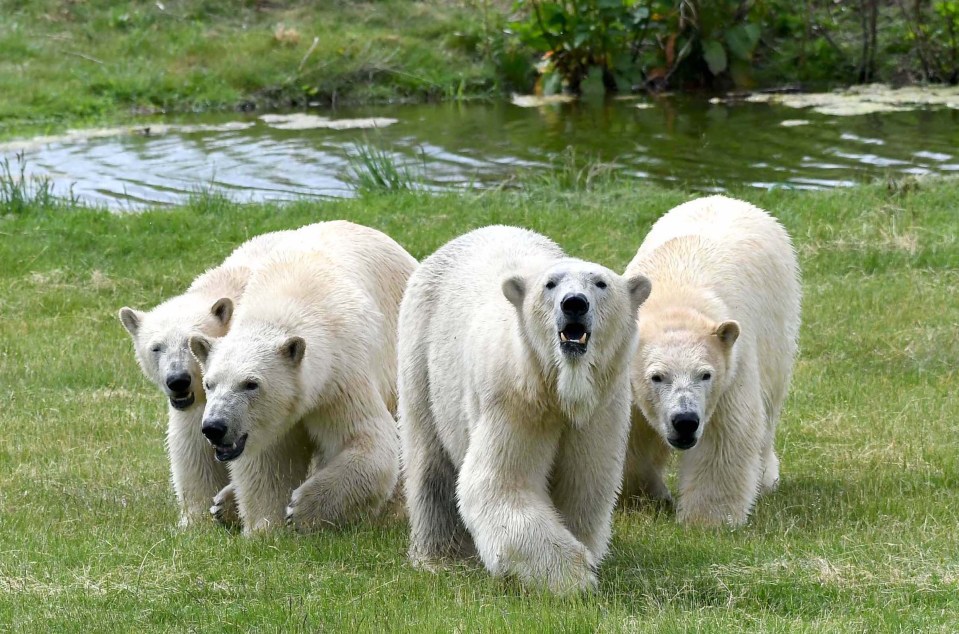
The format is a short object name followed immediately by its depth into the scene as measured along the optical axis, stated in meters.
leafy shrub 44.50
